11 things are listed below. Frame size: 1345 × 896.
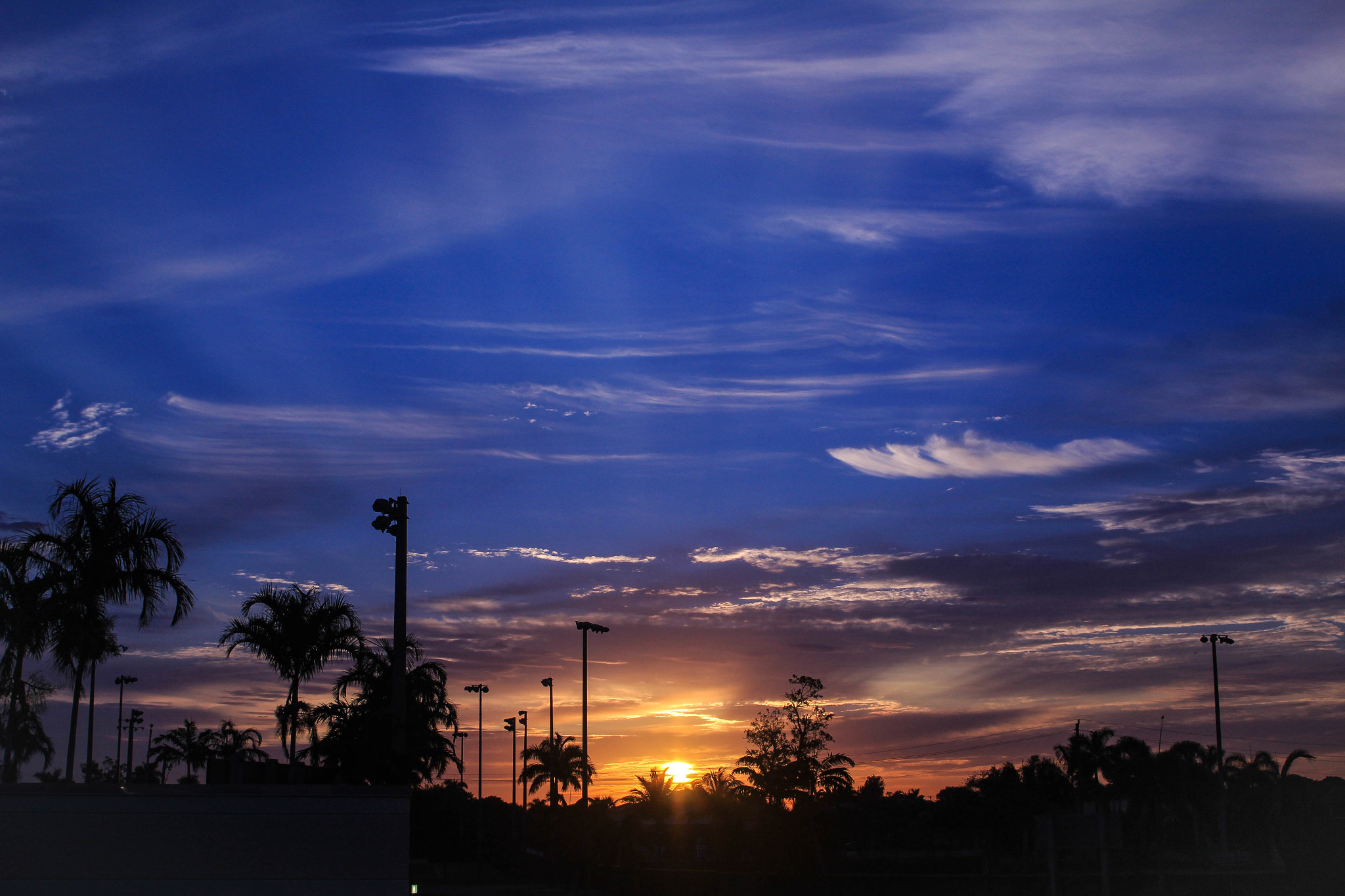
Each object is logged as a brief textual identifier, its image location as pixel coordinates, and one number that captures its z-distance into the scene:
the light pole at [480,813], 75.69
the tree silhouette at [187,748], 62.03
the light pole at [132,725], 64.56
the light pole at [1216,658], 67.38
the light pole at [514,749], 76.94
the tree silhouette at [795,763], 50.59
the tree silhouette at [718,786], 52.12
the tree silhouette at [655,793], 64.44
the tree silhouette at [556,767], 84.12
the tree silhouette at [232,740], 51.49
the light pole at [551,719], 70.06
